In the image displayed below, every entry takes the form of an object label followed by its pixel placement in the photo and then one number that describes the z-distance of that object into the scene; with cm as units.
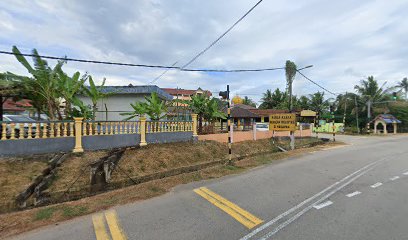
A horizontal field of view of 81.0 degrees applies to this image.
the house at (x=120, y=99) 1439
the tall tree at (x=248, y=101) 6694
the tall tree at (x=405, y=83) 6439
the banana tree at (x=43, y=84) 889
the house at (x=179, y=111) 1457
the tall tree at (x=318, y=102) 4547
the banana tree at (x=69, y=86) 948
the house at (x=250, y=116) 2227
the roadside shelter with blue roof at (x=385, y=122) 3250
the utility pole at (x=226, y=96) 992
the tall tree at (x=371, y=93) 3488
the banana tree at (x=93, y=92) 1029
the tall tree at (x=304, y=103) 4734
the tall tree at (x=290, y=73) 3537
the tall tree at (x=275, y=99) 4569
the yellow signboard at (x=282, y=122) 1498
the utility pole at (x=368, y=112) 3233
